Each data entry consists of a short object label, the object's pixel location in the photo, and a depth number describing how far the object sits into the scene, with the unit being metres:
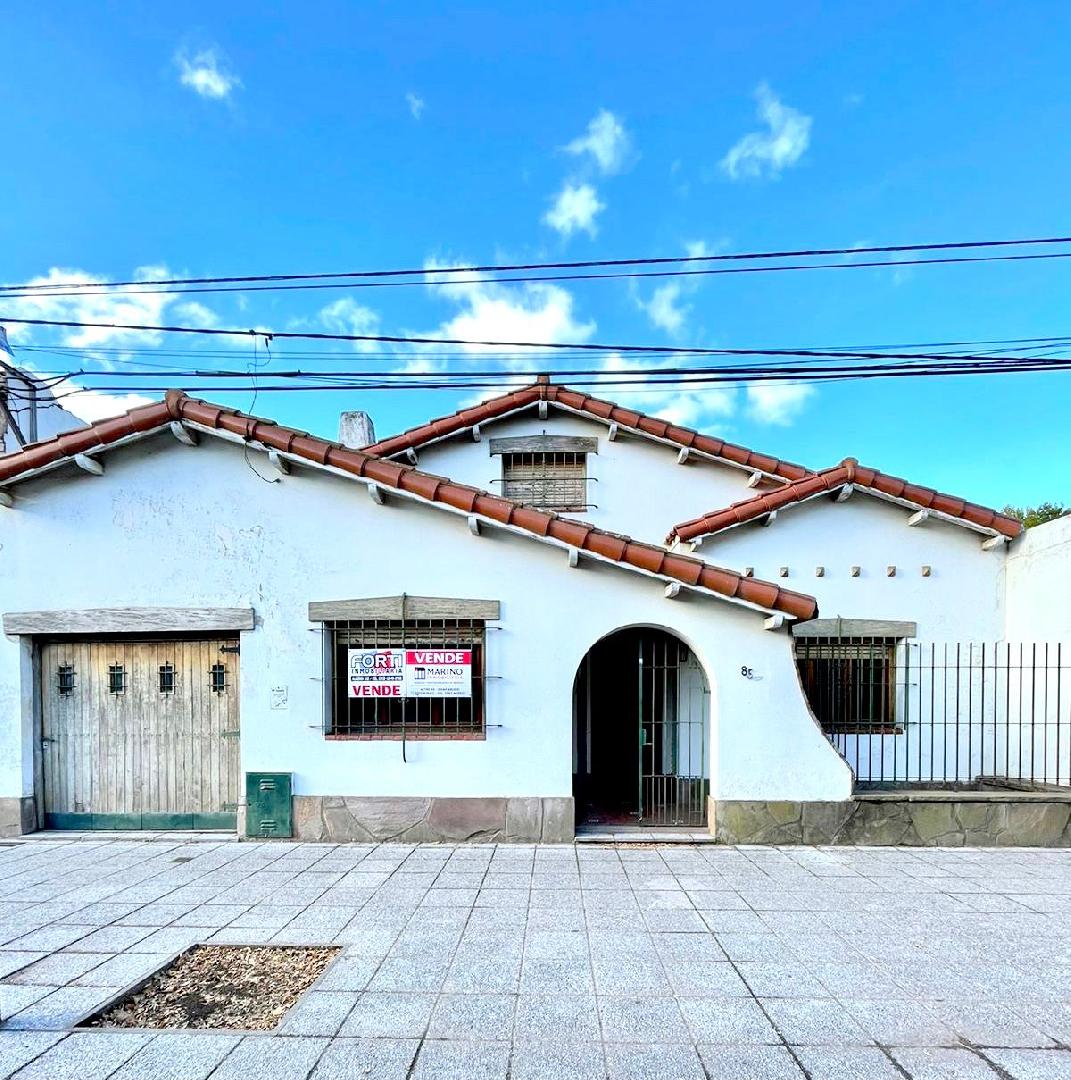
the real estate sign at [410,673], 6.56
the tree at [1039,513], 24.95
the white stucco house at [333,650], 6.45
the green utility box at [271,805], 6.49
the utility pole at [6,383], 7.86
